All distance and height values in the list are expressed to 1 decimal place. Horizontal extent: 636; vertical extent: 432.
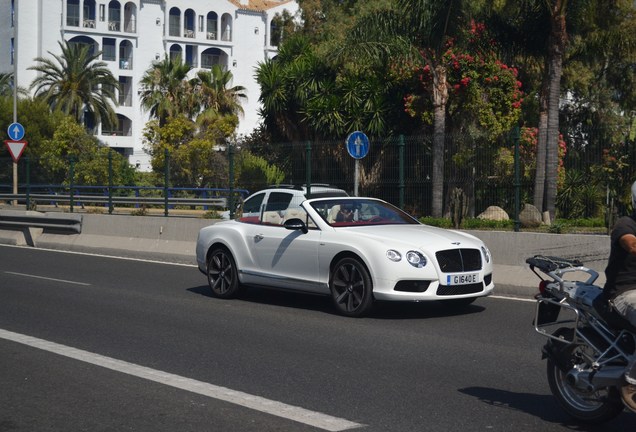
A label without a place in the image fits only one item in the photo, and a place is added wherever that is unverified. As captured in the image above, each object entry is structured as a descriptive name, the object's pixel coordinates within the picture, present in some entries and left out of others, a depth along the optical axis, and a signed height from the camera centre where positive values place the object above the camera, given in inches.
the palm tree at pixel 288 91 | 1293.1 +117.4
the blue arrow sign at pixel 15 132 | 1219.9 +46.5
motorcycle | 237.0 -45.0
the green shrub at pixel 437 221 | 703.1 -35.8
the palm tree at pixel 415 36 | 927.0 +151.2
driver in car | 483.5 -21.4
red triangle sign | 1122.7 +22.4
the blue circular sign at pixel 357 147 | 738.2 +22.0
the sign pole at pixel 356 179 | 728.2 -4.1
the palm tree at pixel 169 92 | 2284.7 +197.6
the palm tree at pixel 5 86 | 2620.6 +231.7
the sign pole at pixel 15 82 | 1157.1 +147.9
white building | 2719.0 +416.6
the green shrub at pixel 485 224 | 658.8 -34.5
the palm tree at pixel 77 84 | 2406.5 +222.5
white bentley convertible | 432.5 -41.4
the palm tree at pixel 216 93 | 2310.5 +196.3
